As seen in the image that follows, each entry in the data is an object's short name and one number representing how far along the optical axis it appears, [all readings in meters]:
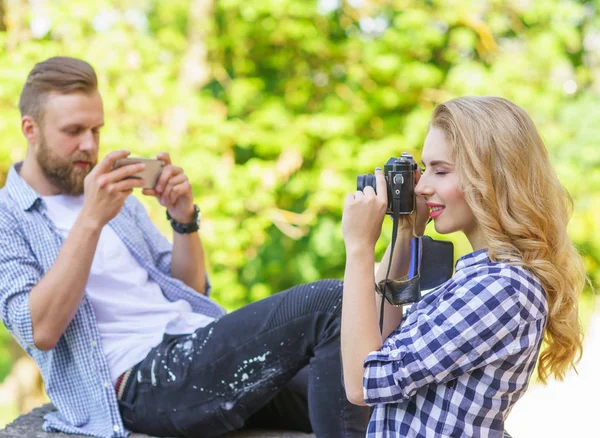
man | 3.78
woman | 3.36
